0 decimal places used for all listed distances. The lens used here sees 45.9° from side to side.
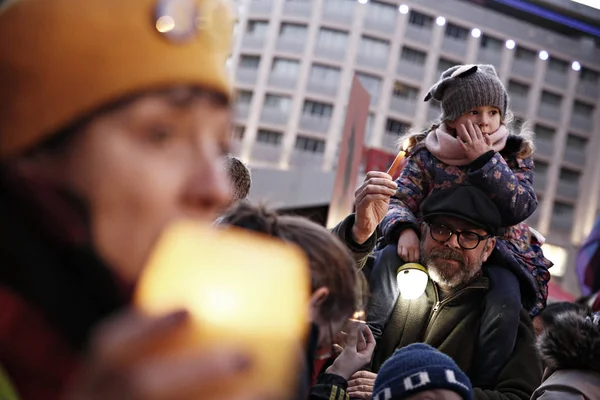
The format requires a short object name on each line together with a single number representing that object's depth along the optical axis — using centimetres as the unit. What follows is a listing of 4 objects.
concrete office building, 3309
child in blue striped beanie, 175
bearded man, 224
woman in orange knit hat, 62
